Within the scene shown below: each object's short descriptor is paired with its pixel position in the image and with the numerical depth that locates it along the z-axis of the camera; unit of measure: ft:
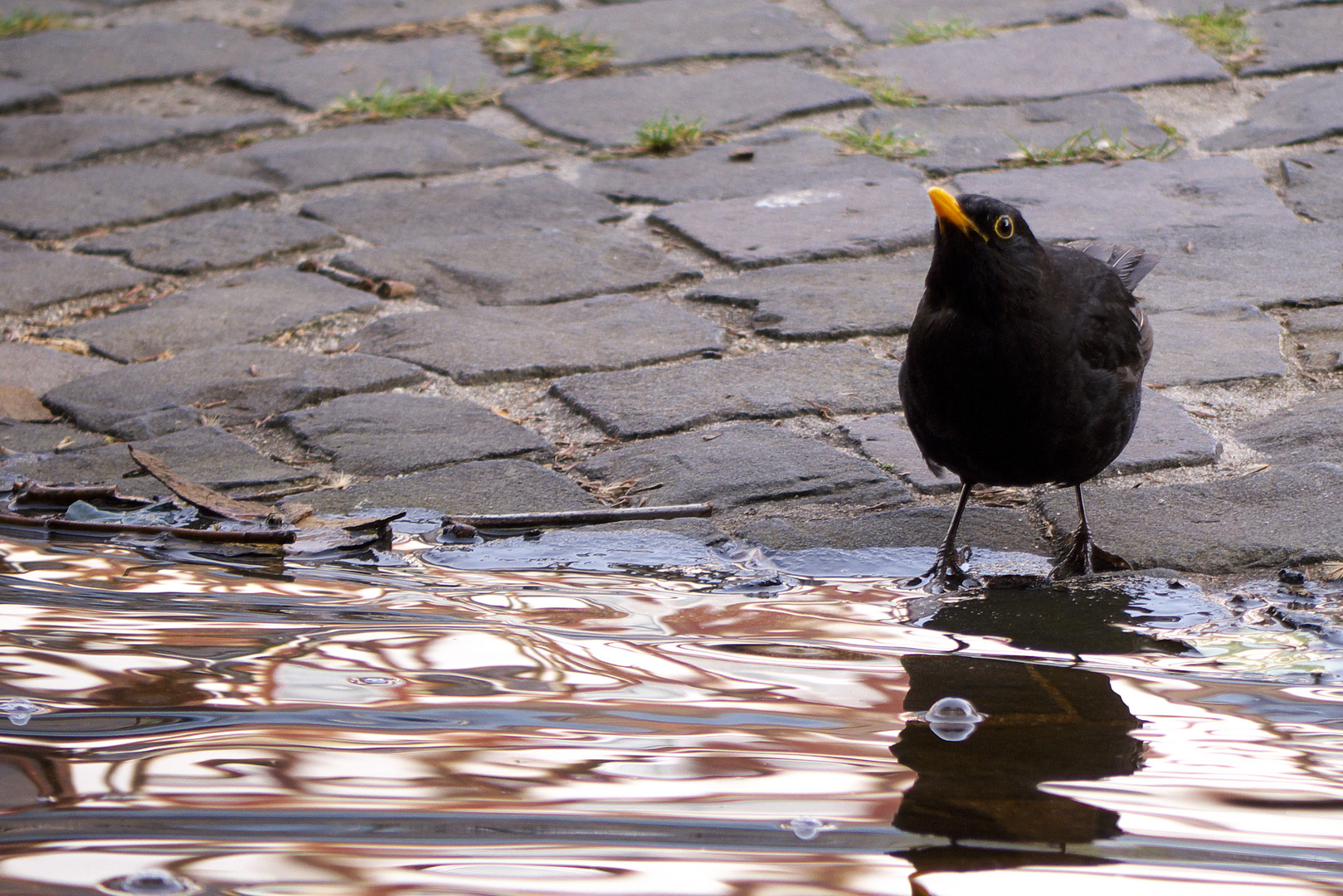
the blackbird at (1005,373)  17.07
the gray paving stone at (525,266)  26.63
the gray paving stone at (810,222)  27.81
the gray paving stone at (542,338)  23.48
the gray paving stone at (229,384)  22.00
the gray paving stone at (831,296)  24.44
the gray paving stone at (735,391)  21.66
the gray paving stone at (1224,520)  17.06
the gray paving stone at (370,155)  32.42
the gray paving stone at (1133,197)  28.12
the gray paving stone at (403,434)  20.48
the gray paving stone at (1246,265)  25.20
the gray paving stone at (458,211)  29.50
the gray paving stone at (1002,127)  31.89
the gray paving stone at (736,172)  30.99
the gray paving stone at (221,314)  24.59
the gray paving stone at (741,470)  19.30
